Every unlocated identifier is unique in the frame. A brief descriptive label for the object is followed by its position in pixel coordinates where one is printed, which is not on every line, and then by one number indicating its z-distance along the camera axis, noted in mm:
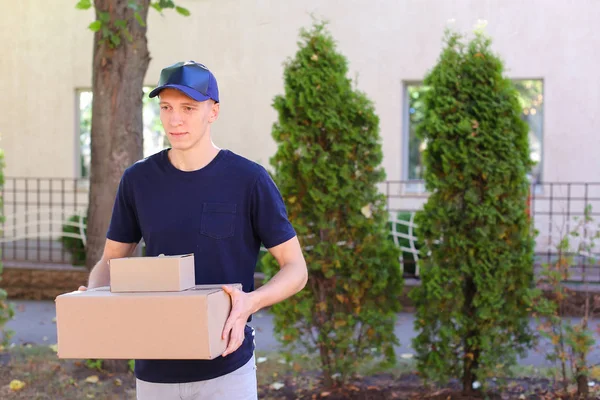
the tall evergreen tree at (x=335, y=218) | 5219
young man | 2383
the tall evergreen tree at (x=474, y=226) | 5000
